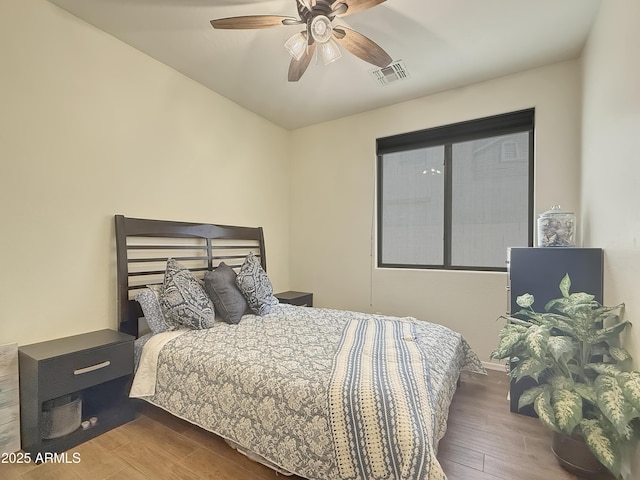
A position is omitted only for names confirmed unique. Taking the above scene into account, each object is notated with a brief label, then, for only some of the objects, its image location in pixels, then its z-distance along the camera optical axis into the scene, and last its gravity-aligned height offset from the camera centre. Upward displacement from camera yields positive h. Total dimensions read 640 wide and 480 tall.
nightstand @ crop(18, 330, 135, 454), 1.75 -0.89
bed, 1.32 -0.76
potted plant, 1.35 -0.70
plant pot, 1.62 -1.19
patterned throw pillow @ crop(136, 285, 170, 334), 2.33 -0.57
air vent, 2.78 +1.54
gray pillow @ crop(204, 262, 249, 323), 2.60 -0.52
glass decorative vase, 2.26 +0.06
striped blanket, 1.24 -0.79
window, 3.06 +0.47
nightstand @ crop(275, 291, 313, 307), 3.59 -0.74
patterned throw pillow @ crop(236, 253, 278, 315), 2.85 -0.49
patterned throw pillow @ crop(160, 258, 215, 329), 2.34 -0.52
